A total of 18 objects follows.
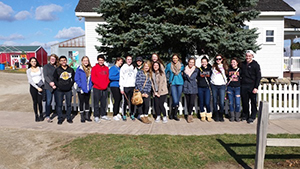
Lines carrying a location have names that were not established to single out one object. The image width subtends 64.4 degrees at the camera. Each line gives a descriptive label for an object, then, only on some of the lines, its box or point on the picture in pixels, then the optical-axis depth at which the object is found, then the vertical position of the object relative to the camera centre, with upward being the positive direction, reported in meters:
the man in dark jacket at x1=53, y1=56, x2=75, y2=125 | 6.78 -0.31
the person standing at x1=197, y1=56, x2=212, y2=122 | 7.03 -0.52
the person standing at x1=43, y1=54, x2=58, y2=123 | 6.89 -0.20
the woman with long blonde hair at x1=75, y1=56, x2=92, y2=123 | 6.92 -0.35
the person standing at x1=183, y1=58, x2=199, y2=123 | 7.00 -0.37
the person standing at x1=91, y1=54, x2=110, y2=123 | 6.98 -0.34
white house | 15.89 +2.31
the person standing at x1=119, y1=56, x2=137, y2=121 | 7.03 -0.23
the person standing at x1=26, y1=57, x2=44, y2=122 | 6.91 -0.20
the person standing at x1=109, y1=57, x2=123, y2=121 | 7.12 -0.29
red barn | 44.78 +3.45
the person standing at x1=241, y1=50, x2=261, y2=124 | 6.78 -0.33
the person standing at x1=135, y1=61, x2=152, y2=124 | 6.91 -0.35
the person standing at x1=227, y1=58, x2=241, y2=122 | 6.91 -0.52
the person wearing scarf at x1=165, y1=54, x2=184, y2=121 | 6.97 -0.19
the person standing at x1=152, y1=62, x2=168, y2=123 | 6.95 -0.41
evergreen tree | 8.19 +1.62
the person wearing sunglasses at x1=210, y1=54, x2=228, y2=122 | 6.90 -0.34
